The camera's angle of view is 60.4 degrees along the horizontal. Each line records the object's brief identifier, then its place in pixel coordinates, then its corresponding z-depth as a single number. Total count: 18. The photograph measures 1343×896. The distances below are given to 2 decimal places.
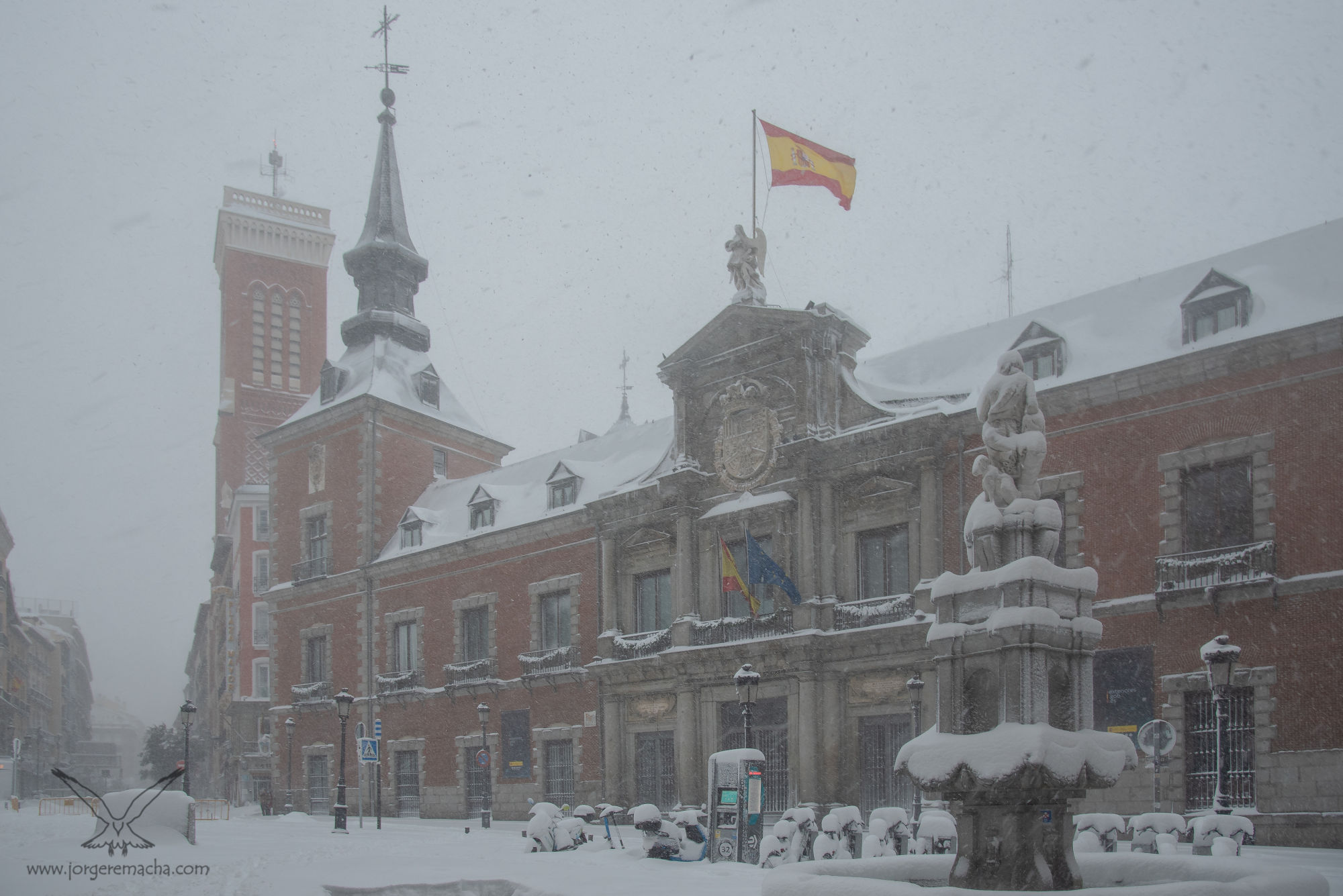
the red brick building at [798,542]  19.67
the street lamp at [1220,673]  15.92
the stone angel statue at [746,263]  28.16
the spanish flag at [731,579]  25.23
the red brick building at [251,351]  59.72
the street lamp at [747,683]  19.00
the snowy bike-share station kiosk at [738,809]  16.58
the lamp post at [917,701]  21.20
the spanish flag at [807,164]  25.25
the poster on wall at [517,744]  31.61
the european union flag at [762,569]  24.73
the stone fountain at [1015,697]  8.39
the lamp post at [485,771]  27.98
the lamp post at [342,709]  27.50
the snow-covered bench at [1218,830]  14.11
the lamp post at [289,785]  37.69
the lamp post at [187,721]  25.61
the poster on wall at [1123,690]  20.67
